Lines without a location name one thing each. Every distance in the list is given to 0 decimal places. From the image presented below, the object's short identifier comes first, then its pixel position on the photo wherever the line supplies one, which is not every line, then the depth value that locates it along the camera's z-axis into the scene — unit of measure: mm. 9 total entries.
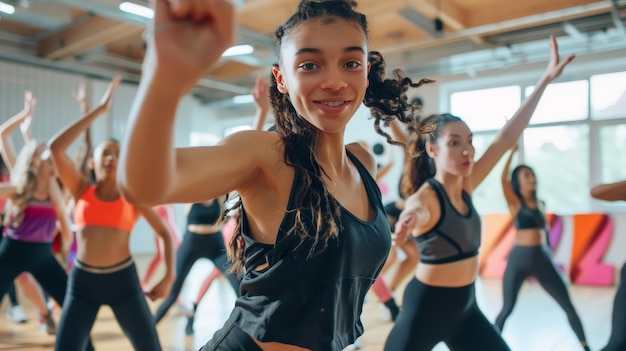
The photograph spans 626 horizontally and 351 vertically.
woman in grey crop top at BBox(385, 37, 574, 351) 2127
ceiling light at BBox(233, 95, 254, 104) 10719
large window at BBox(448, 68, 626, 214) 7906
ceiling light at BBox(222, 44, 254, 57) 7307
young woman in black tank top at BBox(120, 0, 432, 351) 1067
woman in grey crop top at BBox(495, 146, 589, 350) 3673
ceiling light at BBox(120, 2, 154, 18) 5638
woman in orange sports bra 2527
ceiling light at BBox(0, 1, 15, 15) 5949
